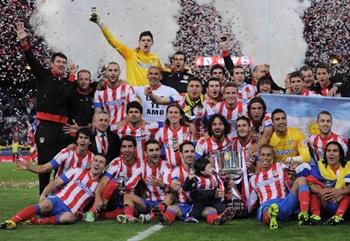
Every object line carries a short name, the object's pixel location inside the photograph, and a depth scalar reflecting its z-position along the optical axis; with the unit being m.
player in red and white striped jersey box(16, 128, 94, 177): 8.38
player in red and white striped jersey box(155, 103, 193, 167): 8.71
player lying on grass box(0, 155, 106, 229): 7.79
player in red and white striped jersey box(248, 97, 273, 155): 8.49
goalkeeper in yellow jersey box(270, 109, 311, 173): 8.30
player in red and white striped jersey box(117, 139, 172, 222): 8.31
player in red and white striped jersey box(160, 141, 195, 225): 8.10
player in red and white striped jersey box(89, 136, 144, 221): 8.31
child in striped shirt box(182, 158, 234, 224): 7.96
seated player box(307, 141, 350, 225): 7.64
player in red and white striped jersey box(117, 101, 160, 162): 8.76
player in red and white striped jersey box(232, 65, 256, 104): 9.73
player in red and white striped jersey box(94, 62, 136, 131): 9.23
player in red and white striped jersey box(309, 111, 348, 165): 8.23
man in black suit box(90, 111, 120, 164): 8.77
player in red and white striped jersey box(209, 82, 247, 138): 8.84
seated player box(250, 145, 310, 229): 7.62
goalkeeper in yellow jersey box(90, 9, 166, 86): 9.88
